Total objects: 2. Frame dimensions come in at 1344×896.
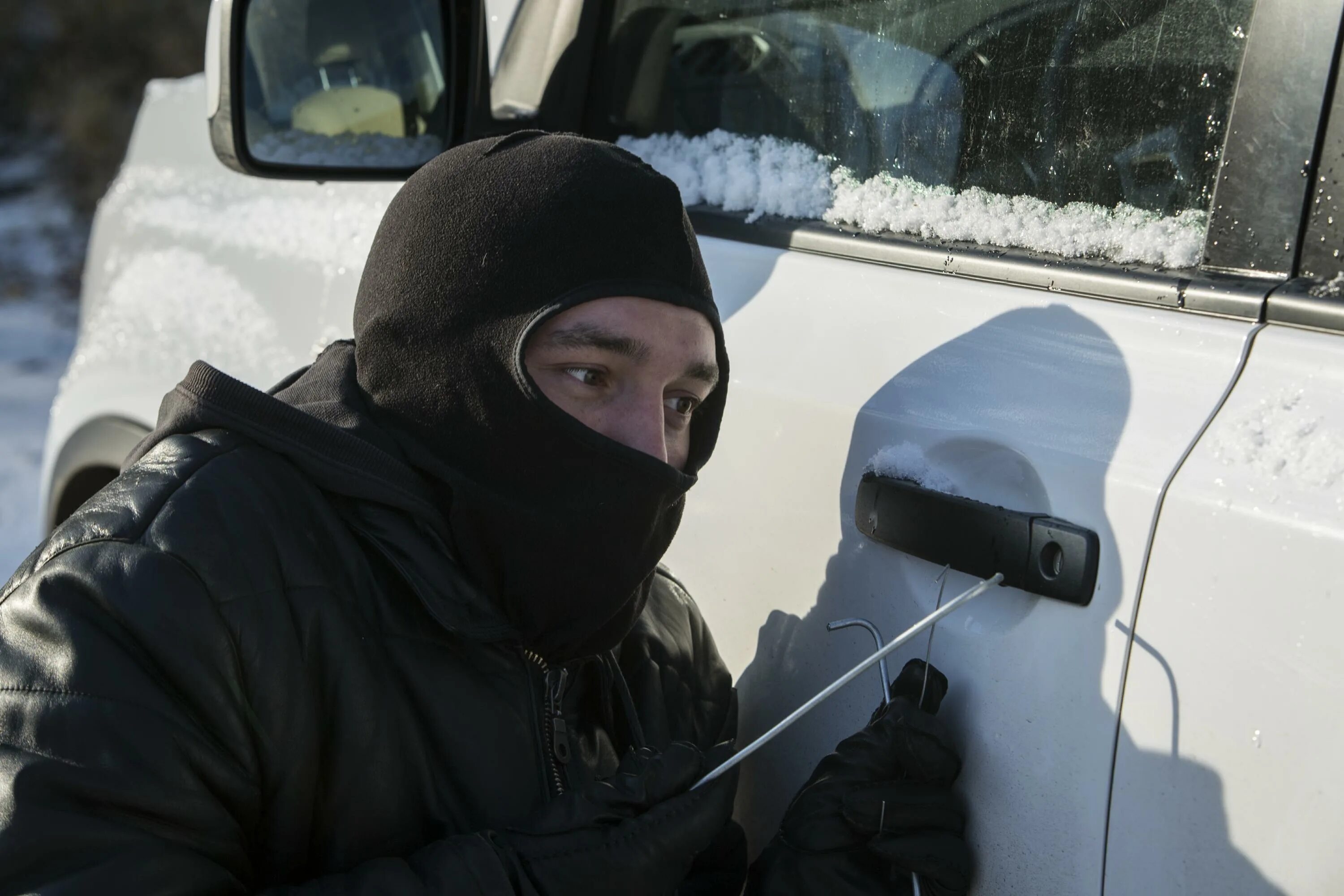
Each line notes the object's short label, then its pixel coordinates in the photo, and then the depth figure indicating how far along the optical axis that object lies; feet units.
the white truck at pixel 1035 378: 3.76
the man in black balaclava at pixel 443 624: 3.95
